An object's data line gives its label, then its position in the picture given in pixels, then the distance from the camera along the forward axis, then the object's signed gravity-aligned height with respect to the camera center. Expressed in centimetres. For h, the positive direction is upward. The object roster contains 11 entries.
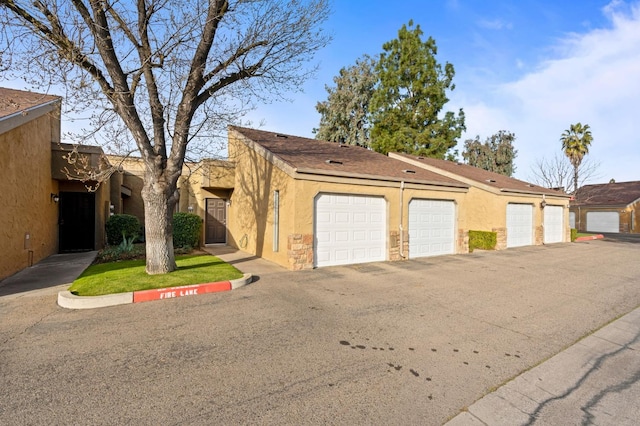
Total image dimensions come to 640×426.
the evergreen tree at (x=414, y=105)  2845 +1057
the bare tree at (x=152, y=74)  679 +347
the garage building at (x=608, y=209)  2970 +59
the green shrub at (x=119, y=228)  1293 -48
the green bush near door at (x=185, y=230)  1263 -55
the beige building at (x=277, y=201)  900 +61
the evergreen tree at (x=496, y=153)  3919 +798
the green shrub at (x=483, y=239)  1465 -115
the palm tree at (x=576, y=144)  3091 +729
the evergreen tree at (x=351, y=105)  3173 +1148
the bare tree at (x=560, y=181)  3008 +328
